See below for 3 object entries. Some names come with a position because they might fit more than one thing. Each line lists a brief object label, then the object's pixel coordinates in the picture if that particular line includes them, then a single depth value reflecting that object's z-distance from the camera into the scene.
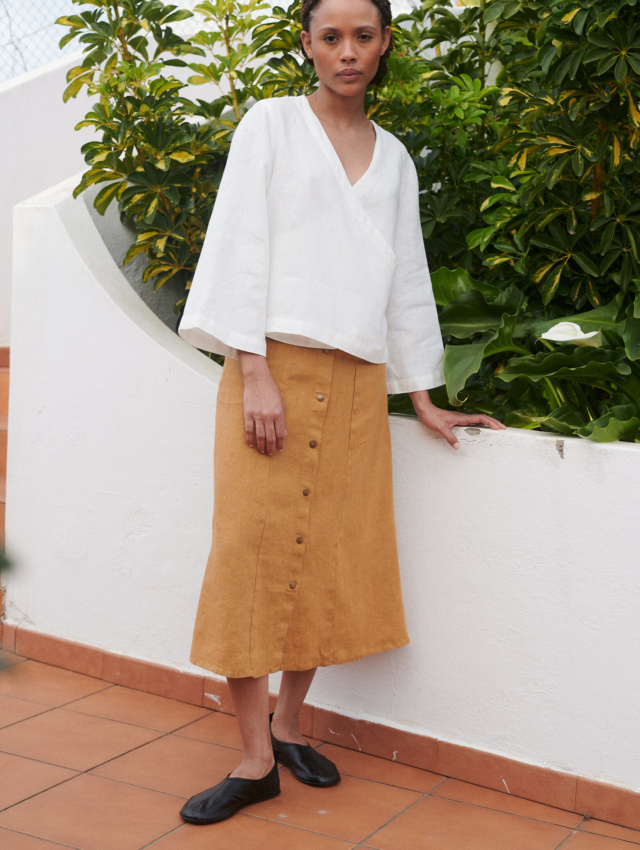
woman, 1.98
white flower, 2.11
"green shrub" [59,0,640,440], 2.21
